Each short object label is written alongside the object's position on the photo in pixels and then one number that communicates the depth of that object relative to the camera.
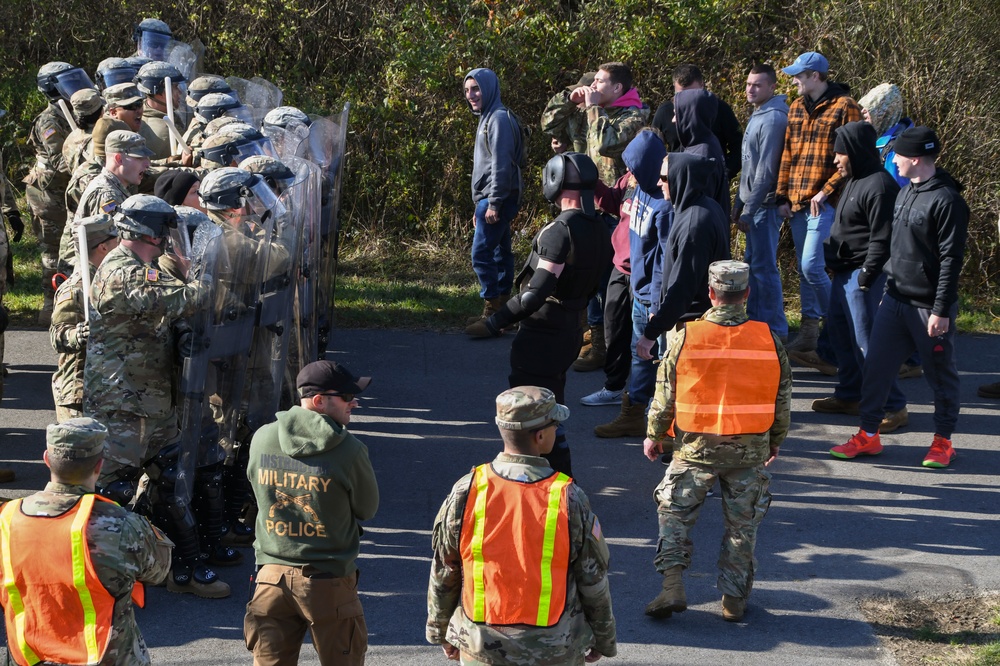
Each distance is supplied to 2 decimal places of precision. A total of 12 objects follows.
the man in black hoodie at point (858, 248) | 15.55
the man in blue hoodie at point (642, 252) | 14.59
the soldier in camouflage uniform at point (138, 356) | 10.71
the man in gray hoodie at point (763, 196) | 18.23
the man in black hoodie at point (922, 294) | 14.00
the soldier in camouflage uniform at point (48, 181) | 18.48
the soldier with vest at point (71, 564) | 7.45
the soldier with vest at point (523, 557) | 7.52
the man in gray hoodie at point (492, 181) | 19.42
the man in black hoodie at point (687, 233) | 13.75
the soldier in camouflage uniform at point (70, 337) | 11.59
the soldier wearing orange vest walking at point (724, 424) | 10.71
